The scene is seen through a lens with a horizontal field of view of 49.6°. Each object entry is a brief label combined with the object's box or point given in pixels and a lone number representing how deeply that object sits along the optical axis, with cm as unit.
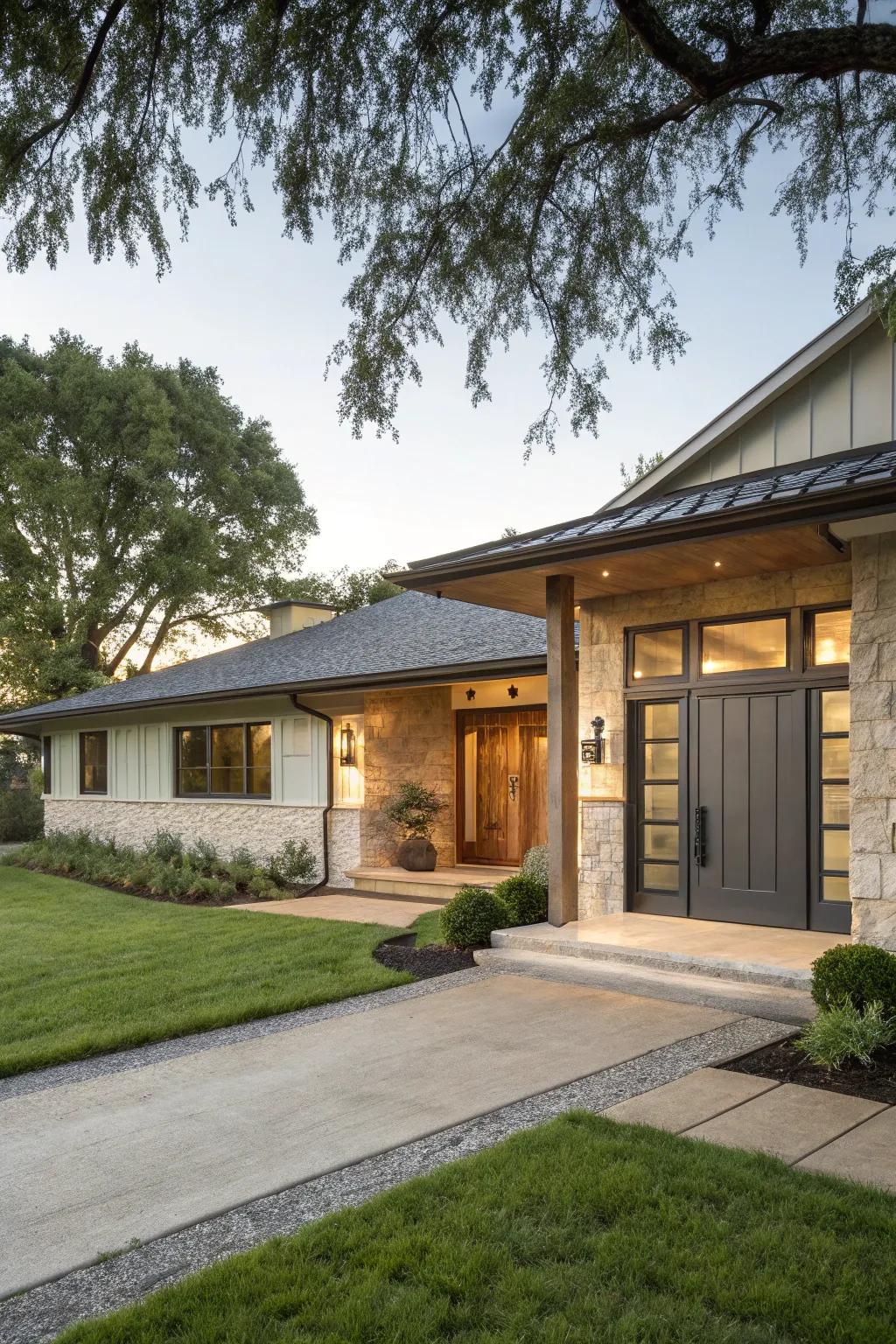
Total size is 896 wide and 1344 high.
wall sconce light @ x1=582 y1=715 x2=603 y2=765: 868
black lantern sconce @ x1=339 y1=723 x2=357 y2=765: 1359
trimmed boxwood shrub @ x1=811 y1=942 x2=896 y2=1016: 529
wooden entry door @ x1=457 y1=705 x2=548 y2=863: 1257
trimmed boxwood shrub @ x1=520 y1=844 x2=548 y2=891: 873
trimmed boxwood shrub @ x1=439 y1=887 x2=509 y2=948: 809
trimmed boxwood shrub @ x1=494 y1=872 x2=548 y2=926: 823
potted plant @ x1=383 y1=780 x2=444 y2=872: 1262
